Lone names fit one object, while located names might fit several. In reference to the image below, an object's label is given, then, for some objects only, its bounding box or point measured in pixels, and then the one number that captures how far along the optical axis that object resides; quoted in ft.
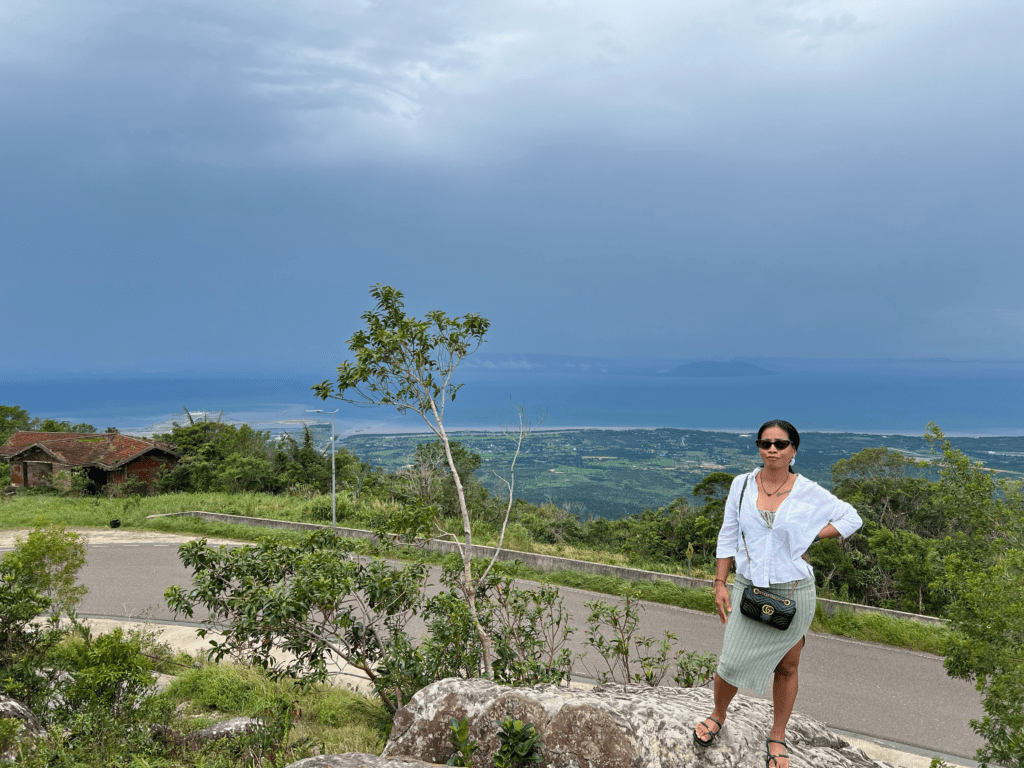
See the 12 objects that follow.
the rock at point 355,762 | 10.98
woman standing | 10.46
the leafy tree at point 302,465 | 81.46
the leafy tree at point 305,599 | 16.66
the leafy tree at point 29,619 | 19.94
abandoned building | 88.22
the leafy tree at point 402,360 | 21.30
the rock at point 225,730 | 18.40
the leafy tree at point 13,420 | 126.93
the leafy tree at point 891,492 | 56.08
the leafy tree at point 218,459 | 79.66
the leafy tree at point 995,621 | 13.43
